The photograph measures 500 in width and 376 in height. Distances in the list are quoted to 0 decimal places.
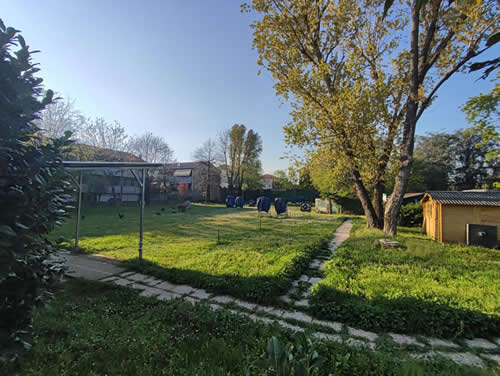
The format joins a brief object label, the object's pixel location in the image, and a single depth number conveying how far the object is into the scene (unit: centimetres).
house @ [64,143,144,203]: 1877
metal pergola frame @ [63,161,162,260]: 443
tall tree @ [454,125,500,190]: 2614
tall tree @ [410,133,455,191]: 2738
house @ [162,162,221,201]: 3644
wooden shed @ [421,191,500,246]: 755
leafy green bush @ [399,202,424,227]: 1314
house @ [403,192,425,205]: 1648
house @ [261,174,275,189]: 5935
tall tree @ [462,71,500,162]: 572
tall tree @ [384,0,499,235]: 731
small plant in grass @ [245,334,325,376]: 125
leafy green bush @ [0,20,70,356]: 144
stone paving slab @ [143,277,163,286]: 426
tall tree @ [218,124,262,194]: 3688
